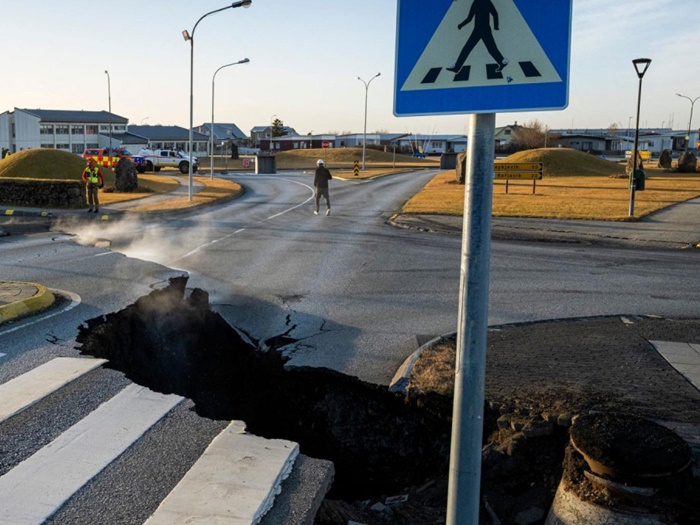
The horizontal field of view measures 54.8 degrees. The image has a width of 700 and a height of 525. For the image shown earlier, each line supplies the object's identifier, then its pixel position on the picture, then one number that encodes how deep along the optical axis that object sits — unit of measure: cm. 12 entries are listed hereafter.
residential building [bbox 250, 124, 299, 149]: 12583
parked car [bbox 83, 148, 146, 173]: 4416
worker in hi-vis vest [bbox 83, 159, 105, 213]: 2224
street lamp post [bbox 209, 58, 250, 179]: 3991
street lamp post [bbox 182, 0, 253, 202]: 2630
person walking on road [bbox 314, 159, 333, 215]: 2170
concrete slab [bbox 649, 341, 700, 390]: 657
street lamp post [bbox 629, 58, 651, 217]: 2017
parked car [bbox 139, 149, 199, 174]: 4814
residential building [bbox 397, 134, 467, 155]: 11844
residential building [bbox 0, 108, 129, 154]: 9187
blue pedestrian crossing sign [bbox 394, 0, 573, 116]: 245
